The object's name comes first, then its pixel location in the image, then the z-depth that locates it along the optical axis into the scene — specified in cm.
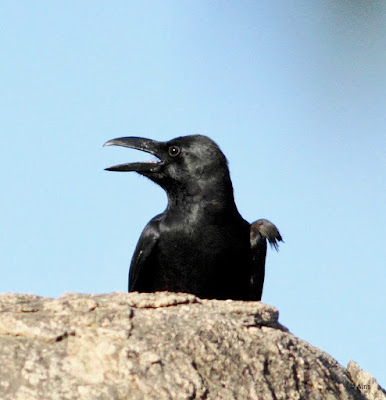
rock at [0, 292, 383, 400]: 955
